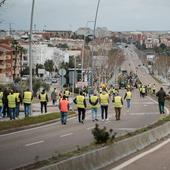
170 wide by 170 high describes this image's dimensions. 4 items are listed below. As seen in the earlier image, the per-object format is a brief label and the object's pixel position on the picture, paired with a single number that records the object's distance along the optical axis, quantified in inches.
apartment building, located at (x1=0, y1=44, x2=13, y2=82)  5704.2
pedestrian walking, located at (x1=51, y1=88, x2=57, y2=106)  2242.9
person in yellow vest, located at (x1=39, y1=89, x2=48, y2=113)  1637.6
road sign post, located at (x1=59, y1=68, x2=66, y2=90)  1972.1
